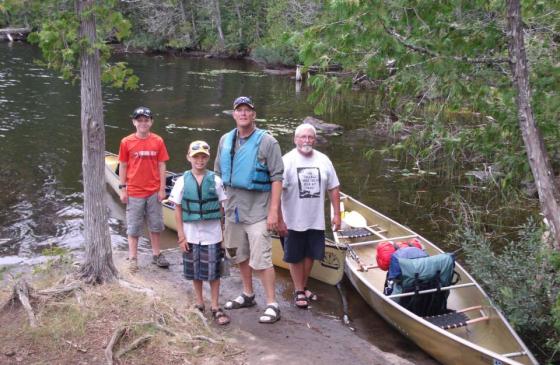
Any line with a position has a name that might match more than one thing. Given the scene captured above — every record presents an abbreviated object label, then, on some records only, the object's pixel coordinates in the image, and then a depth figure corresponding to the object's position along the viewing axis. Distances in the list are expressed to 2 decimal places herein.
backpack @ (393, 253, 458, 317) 5.50
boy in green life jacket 5.12
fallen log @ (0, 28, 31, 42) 39.94
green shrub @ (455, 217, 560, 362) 5.00
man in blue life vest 5.09
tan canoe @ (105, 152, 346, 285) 6.60
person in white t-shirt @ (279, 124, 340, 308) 5.67
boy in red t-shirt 6.45
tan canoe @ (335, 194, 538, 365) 4.72
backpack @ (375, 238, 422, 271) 6.02
